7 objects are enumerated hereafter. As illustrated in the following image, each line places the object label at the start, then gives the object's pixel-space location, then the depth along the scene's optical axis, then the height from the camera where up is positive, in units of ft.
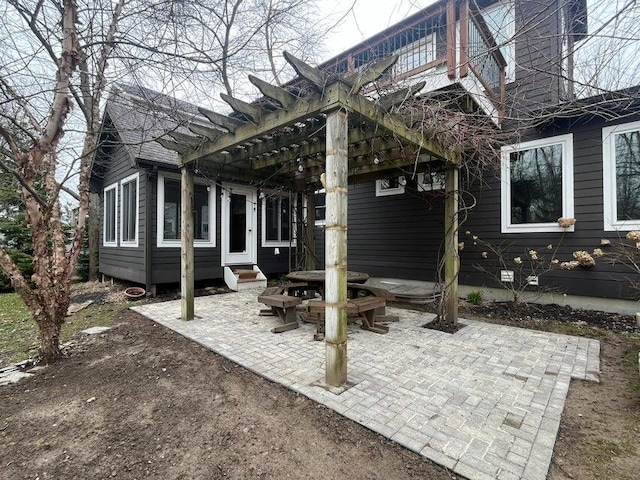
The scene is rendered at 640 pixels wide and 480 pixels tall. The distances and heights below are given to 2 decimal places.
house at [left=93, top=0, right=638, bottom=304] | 14.25 +3.17
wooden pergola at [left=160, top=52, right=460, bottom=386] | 8.28 +3.74
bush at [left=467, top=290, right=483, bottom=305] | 18.60 -3.72
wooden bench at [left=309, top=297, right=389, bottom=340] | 11.89 -2.88
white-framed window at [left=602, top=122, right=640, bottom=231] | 15.23 +3.02
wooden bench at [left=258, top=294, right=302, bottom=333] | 13.37 -3.02
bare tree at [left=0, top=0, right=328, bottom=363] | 10.18 +6.46
